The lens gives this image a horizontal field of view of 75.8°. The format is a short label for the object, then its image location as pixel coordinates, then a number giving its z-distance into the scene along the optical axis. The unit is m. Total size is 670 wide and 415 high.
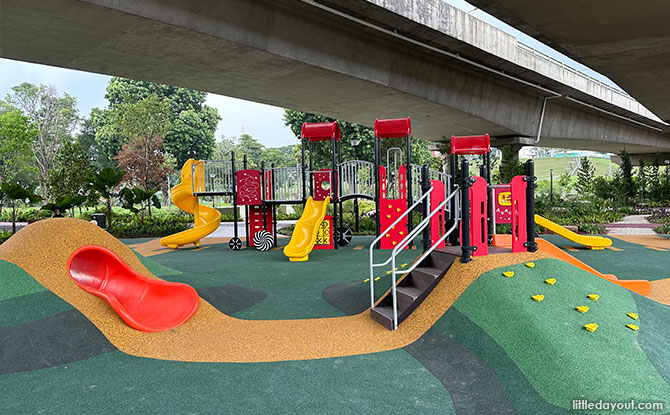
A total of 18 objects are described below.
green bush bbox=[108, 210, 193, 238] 19.55
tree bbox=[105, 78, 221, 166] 43.78
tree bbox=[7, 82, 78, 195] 43.94
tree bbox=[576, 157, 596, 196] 26.34
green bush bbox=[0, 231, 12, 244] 16.61
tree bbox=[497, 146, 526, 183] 20.88
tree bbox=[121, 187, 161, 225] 18.55
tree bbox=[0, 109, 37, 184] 34.59
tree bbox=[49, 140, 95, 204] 24.41
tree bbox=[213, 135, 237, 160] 63.83
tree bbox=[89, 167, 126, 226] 18.41
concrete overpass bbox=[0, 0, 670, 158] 8.55
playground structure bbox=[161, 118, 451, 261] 13.77
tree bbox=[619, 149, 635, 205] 25.89
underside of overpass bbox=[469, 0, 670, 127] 8.25
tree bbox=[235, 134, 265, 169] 66.81
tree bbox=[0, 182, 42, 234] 13.99
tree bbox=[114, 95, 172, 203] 31.80
